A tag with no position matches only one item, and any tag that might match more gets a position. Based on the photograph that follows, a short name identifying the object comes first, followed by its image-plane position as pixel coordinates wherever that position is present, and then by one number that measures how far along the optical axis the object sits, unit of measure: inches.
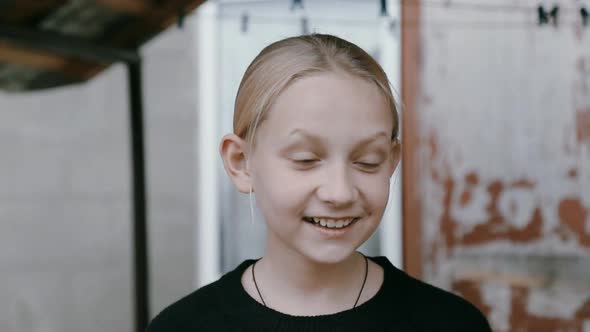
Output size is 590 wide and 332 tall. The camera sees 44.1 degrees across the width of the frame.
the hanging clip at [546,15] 80.7
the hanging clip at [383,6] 77.0
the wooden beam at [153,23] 83.4
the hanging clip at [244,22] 98.9
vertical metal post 90.1
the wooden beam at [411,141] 96.6
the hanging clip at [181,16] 83.6
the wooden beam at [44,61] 81.4
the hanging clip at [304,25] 102.0
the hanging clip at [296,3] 81.0
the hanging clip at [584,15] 81.3
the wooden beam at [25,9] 73.0
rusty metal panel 87.7
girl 42.9
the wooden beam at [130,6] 78.3
